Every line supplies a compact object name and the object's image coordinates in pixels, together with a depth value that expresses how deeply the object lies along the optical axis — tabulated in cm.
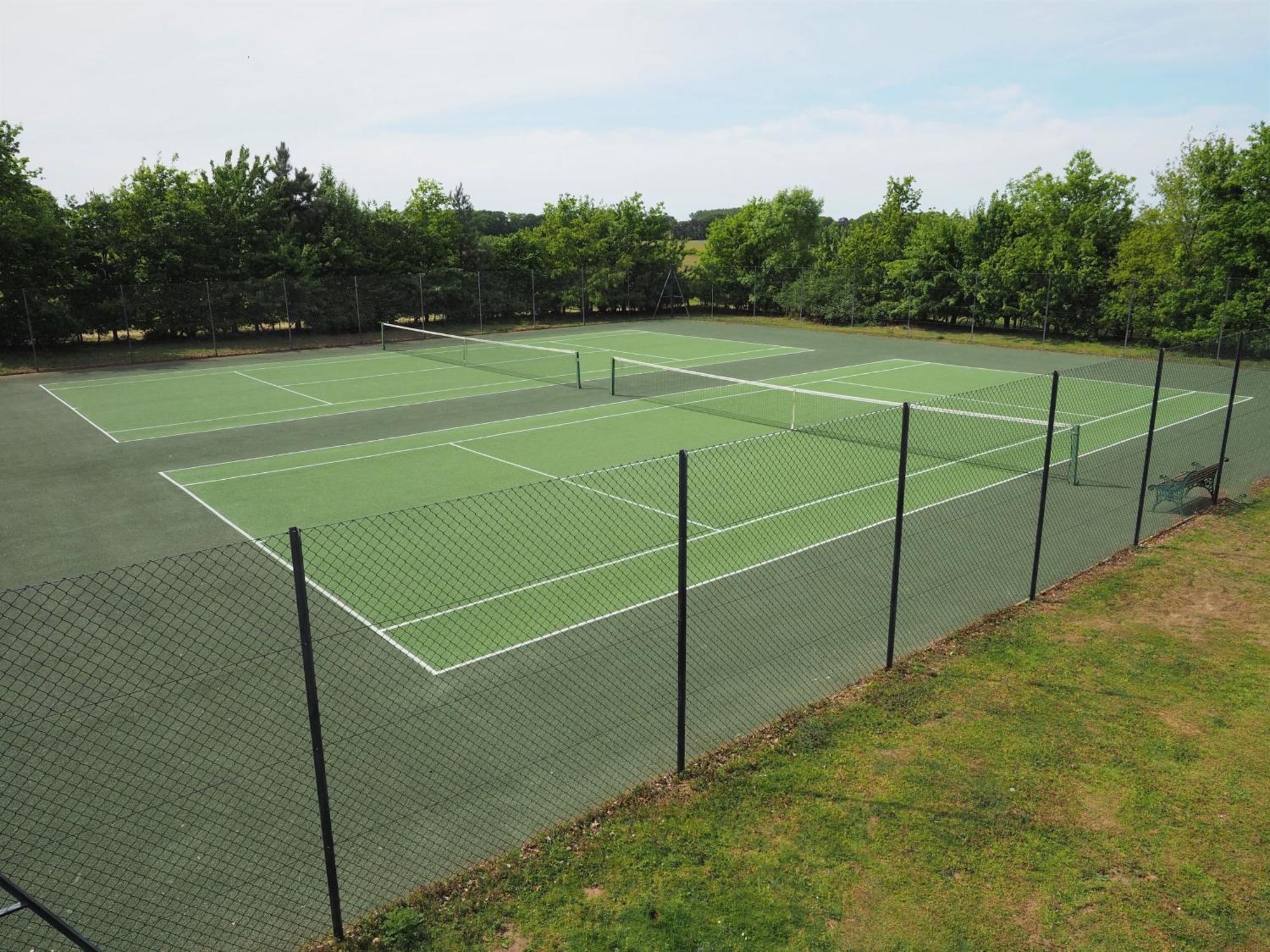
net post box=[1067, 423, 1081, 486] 1533
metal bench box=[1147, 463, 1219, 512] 1321
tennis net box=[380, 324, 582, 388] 2889
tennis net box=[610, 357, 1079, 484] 1747
